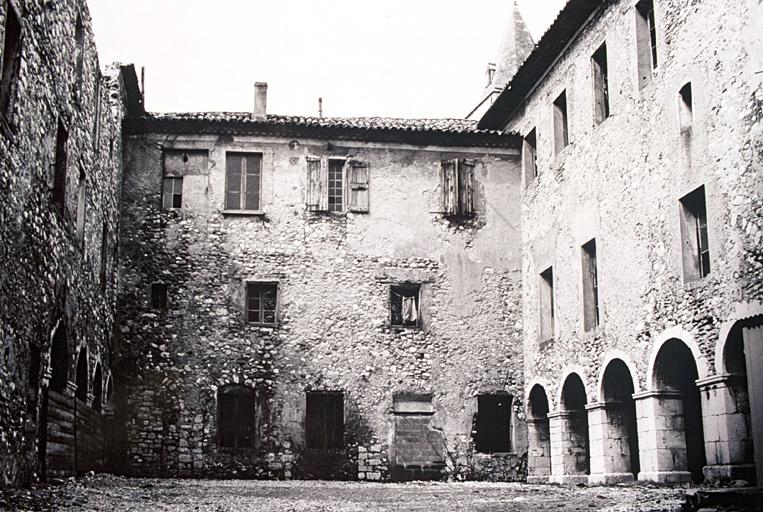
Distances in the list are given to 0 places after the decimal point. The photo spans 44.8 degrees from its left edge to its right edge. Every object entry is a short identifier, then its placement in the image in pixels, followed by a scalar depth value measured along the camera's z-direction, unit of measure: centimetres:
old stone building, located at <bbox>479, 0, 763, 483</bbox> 1364
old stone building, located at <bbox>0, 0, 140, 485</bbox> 1189
